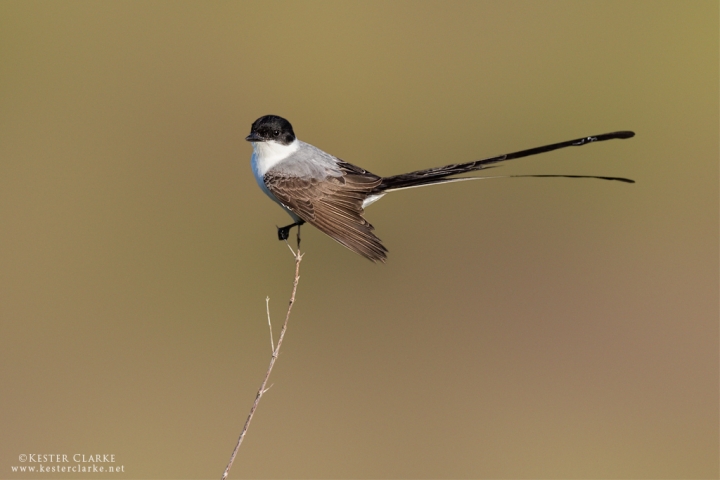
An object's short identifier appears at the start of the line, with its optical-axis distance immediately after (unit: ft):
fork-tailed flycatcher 24.94
